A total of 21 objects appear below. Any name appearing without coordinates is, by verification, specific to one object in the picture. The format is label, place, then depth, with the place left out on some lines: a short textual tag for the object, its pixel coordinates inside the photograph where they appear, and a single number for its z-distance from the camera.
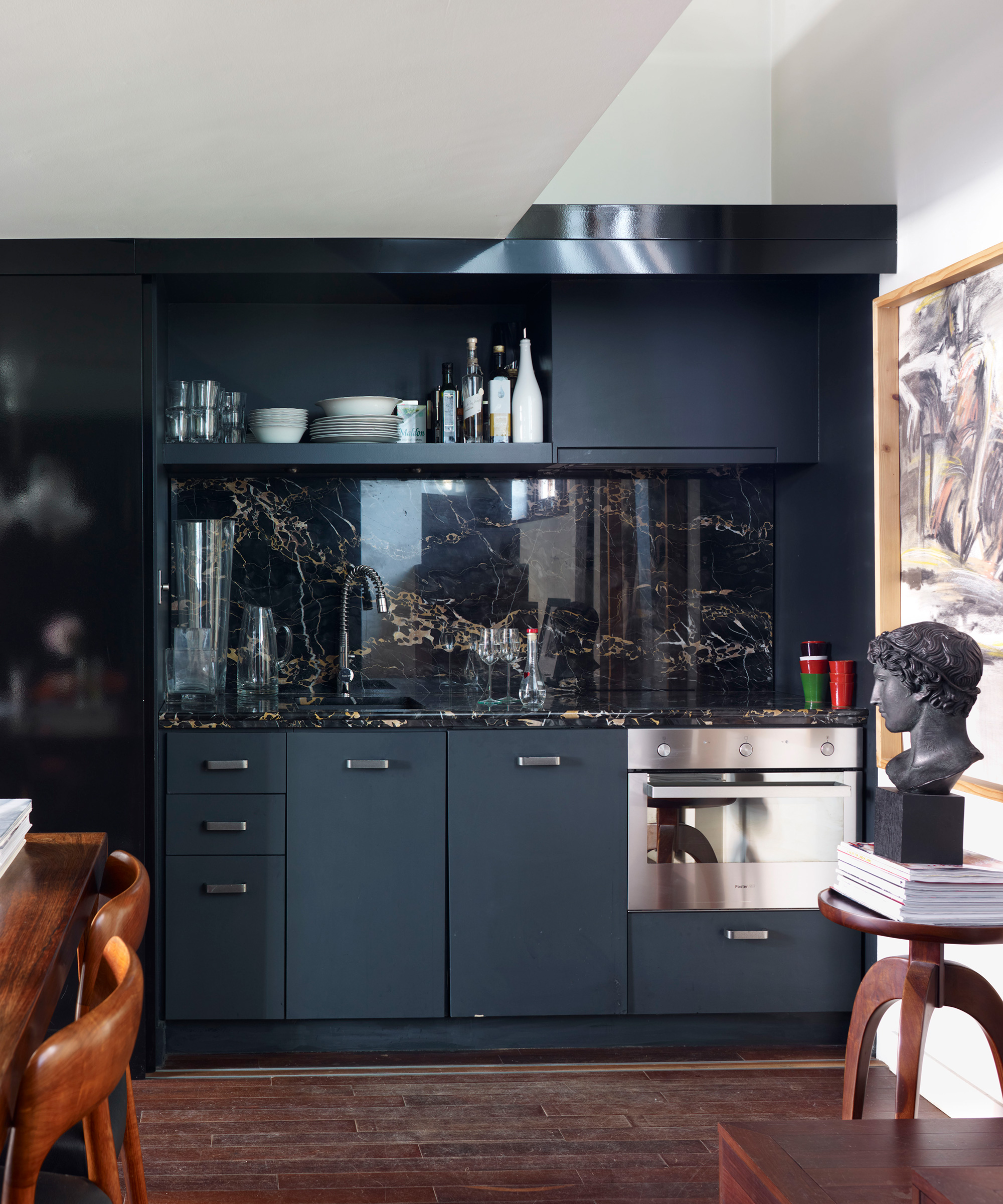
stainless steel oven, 2.73
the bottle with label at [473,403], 3.04
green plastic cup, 2.90
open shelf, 2.91
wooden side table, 1.53
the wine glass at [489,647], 2.97
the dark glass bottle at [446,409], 3.09
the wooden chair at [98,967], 1.22
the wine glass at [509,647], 2.99
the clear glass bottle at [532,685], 2.88
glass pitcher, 3.09
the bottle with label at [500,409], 3.03
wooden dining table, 0.90
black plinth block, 1.58
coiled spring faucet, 3.18
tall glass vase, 3.10
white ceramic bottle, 3.02
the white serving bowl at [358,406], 3.03
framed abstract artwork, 2.26
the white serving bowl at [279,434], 3.03
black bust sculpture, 1.57
